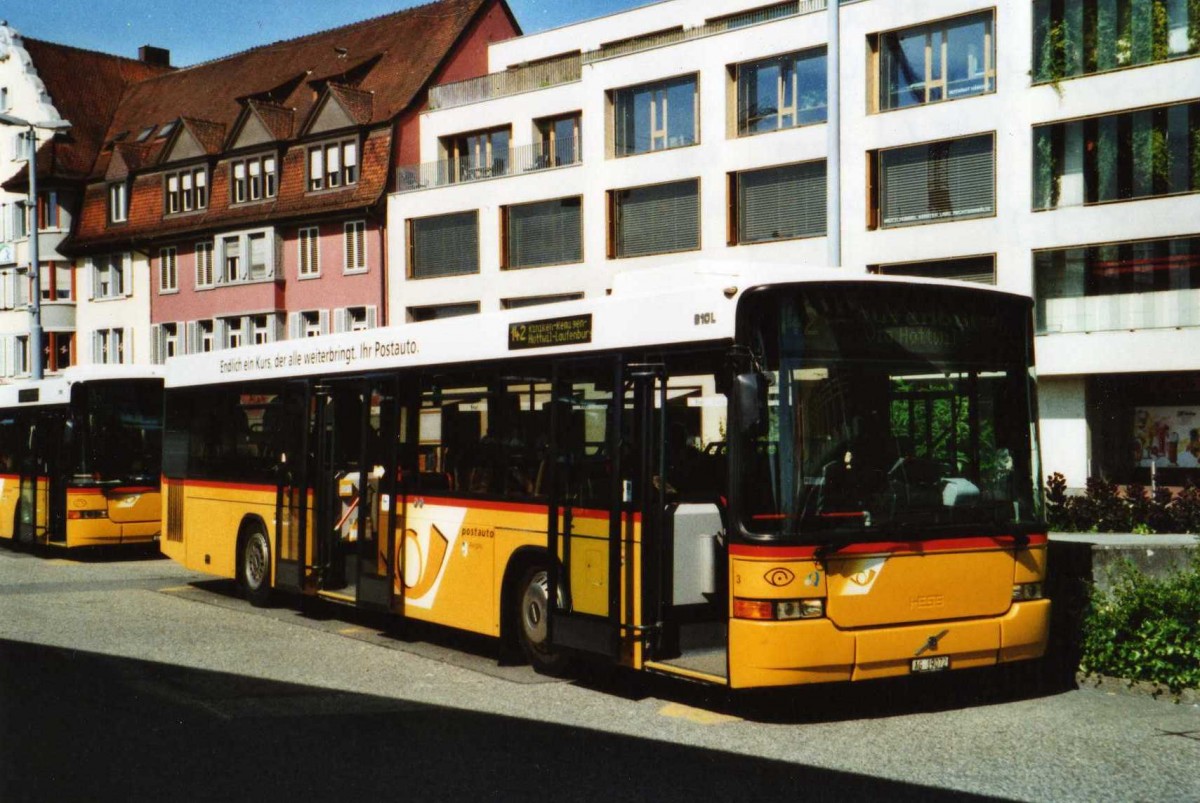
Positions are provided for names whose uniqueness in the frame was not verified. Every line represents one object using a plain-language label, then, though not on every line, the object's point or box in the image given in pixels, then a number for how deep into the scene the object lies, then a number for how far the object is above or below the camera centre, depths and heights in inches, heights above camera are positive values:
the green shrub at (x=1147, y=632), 396.5 -64.0
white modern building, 1286.9 +248.7
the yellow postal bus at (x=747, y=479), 345.1 -18.6
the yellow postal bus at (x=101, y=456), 861.8 -25.7
